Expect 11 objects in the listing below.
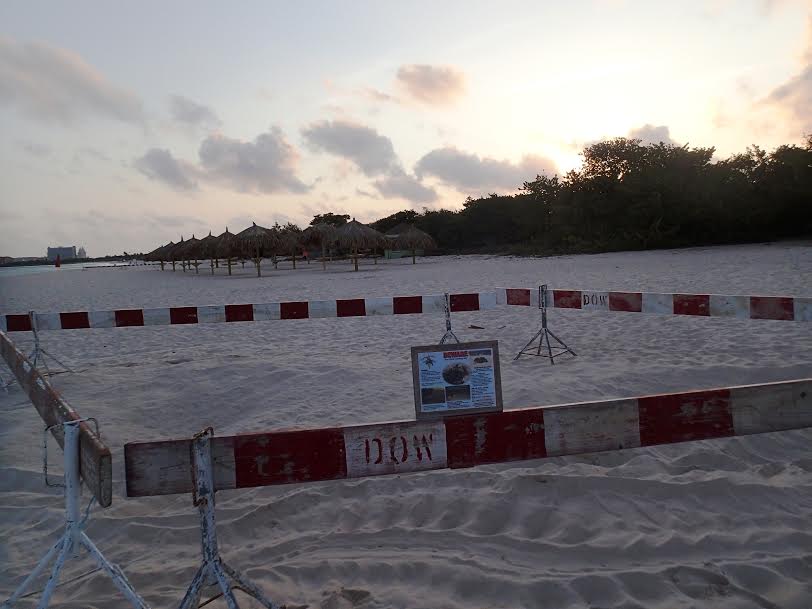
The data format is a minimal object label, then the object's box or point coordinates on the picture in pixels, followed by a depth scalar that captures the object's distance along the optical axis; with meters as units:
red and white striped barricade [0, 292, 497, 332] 6.27
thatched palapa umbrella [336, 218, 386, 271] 30.83
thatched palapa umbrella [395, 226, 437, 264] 34.84
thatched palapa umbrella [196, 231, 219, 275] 33.16
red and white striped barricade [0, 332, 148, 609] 1.64
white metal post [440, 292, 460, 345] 6.09
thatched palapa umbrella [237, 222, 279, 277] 29.42
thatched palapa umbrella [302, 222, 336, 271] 32.89
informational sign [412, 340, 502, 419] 2.18
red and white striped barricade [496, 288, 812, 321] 4.71
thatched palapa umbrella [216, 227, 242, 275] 29.83
